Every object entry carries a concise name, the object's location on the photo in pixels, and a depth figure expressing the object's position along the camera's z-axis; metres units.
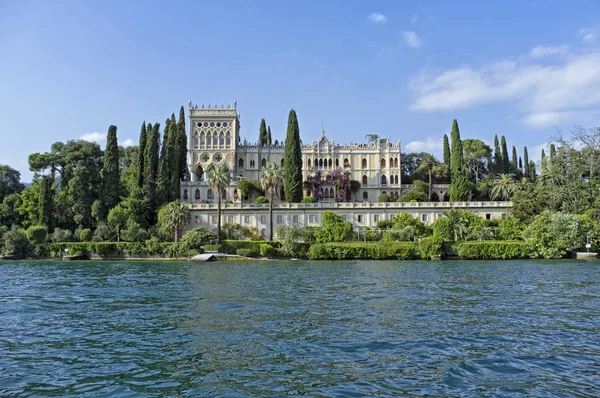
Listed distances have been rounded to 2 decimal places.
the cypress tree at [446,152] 78.31
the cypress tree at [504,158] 85.31
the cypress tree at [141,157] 66.83
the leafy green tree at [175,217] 55.81
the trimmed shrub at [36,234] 54.19
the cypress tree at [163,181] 64.38
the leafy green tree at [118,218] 57.20
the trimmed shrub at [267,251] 50.53
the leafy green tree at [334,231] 53.97
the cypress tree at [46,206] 58.75
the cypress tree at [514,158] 91.75
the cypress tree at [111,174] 61.41
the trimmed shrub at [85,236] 56.38
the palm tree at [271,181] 58.51
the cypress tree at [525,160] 91.24
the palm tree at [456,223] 52.69
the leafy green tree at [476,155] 86.69
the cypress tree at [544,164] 63.79
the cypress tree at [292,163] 67.62
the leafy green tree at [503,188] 68.25
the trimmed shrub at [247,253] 51.09
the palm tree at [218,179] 56.53
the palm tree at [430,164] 77.13
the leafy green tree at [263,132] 86.69
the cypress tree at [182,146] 77.43
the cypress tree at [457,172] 69.06
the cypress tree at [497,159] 85.06
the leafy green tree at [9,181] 69.31
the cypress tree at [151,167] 64.38
